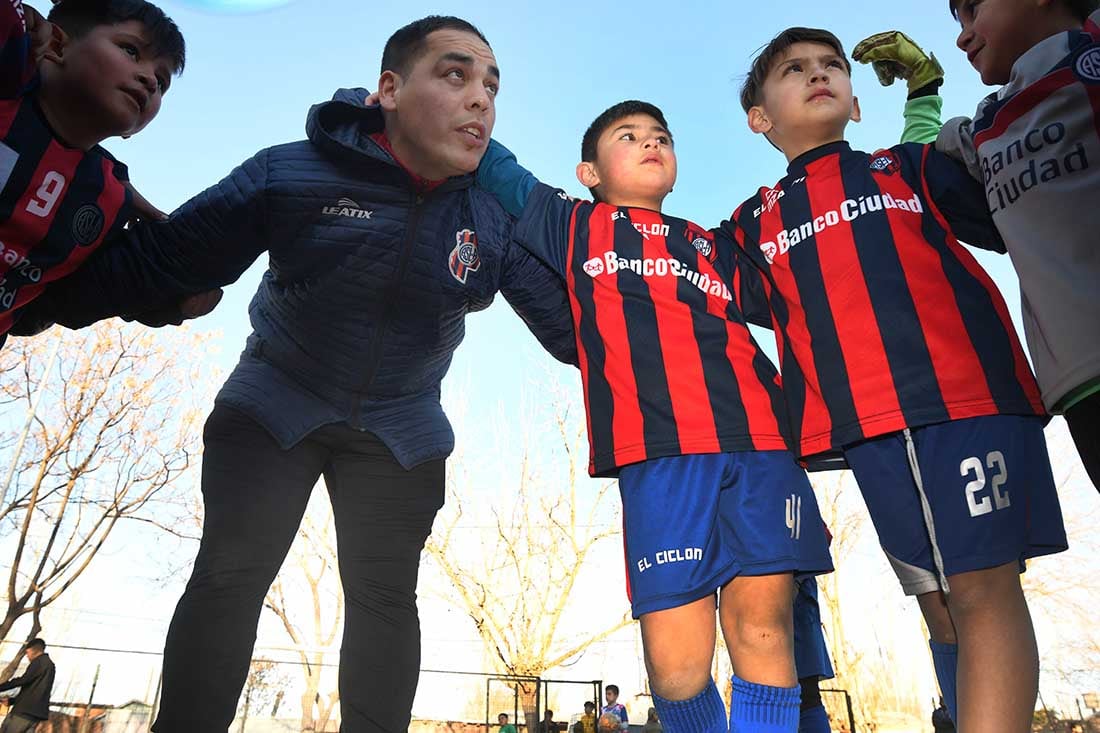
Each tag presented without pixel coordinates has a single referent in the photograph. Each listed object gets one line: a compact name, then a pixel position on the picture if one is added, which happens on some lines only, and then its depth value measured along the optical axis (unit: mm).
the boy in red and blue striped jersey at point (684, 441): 1655
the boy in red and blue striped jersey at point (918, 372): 1437
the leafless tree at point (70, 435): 12867
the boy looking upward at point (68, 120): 1614
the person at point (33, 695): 7160
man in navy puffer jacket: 1819
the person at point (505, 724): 10258
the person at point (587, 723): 9945
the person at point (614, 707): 9992
